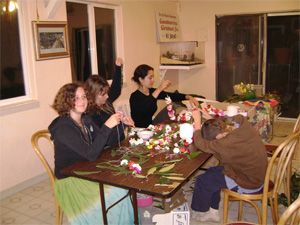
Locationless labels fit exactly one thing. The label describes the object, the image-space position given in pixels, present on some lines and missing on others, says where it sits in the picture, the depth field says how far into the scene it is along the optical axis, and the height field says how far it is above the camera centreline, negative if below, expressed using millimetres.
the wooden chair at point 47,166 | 2264 -721
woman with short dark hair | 3457 -444
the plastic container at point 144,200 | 2834 -1219
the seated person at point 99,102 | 2590 -349
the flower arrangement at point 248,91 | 4059 -465
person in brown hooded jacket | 2131 -689
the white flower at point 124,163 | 2068 -651
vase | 4055 -510
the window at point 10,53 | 3236 +81
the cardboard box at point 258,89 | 4418 -484
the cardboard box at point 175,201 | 2484 -1095
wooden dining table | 1759 -676
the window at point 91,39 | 4090 +253
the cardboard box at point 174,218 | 2246 -1087
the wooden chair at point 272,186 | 2041 -875
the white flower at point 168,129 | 2673 -586
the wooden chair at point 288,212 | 1318 -631
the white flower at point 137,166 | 1956 -638
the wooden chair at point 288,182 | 2543 -1010
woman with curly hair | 2090 -648
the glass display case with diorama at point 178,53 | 5598 +44
